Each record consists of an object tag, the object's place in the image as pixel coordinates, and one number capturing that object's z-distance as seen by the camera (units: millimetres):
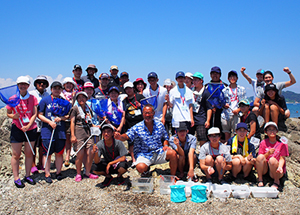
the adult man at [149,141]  5727
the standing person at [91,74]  8123
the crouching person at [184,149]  5664
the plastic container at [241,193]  4961
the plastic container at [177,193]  4891
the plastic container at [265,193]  4984
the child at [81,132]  5984
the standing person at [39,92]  6219
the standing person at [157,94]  6699
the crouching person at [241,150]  5590
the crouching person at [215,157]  5418
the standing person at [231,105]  6504
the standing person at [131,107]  6629
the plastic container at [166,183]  5238
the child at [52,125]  5906
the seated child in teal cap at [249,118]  6156
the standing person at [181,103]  6363
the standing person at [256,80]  7635
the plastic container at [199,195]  4848
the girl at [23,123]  5574
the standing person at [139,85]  7051
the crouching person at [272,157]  5352
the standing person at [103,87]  7109
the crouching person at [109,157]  5578
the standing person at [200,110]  6434
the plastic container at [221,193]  4957
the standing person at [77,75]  7722
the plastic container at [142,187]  5336
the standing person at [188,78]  7543
